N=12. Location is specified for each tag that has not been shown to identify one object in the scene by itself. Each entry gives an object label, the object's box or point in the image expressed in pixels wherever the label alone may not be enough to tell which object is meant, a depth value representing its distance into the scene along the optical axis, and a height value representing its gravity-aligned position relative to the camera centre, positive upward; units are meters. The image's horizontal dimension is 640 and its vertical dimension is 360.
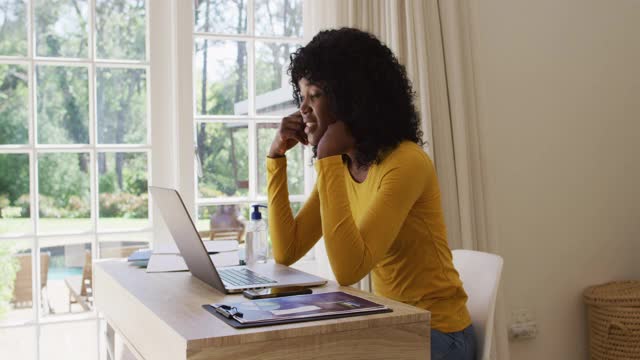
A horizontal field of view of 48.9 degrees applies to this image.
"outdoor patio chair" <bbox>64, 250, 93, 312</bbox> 2.73 -0.21
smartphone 1.41 -0.14
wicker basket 2.93 -0.49
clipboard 1.20 -0.16
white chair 1.72 -0.19
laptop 1.49 -0.10
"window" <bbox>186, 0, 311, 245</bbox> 2.88 +0.53
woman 1.62 +0.08
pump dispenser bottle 1.91 -0.04
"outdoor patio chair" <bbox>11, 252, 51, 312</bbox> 2.64 -0.17
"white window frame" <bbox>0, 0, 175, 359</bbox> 2.65 +0.40
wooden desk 1.12 -0.19
